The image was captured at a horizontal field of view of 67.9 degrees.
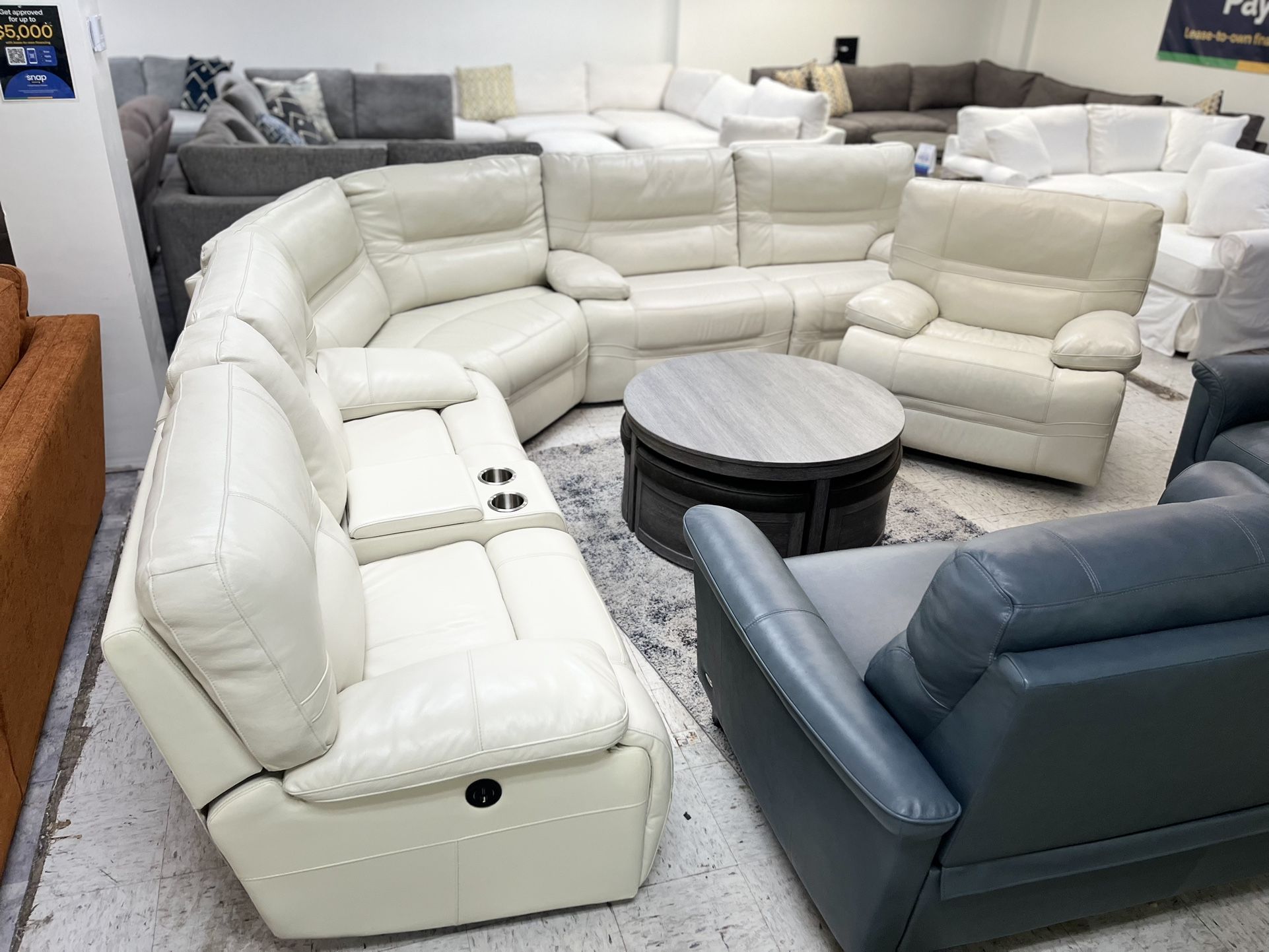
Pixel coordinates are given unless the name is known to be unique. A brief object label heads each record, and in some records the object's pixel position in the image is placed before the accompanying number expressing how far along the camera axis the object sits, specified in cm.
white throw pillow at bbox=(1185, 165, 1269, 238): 458
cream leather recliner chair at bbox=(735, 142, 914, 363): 421
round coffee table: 262
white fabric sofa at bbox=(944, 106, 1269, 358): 444
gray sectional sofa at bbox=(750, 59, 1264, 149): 746
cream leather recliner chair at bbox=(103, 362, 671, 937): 131
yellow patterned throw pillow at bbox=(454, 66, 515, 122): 730
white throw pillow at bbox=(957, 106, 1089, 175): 600
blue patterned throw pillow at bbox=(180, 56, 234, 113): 681
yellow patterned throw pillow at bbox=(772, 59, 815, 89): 740
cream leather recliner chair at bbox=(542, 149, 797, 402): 378
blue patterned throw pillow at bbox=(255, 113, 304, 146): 541
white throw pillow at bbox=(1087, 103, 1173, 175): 600
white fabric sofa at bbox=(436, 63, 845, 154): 650
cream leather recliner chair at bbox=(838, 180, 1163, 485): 326
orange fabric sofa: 191
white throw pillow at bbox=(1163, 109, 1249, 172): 562
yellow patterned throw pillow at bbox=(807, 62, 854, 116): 754
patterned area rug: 248
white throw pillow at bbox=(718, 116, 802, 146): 586
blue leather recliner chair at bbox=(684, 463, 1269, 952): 125
